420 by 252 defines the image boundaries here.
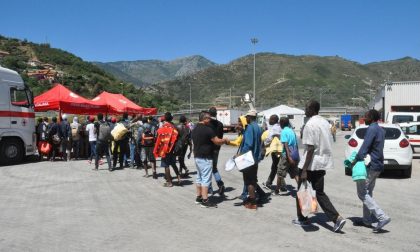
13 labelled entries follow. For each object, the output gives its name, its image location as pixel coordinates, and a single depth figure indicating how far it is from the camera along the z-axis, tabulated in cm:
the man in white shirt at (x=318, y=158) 655
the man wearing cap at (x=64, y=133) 1716
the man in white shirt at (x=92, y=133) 1565
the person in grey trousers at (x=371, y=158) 668
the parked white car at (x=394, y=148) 1259
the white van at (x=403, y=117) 2109
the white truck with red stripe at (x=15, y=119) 1598
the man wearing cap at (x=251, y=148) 825
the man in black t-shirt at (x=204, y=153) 858
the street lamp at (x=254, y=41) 6343
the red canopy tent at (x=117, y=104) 2189
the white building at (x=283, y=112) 4118
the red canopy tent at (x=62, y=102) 1892
